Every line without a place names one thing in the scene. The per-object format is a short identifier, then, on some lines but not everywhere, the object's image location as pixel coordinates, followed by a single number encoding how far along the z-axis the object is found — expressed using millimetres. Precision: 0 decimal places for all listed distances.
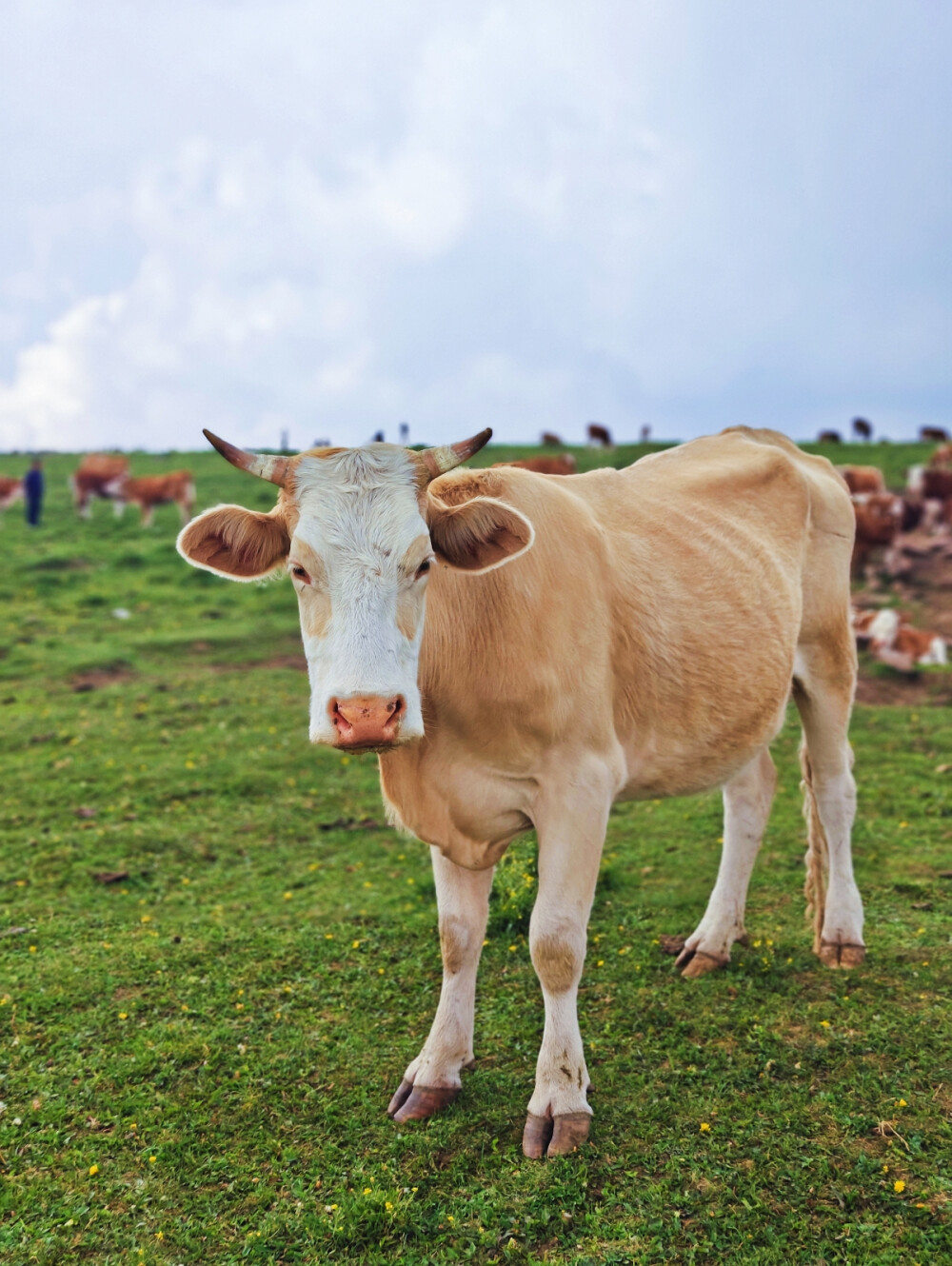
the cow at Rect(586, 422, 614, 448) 35469
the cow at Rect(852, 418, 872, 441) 39000
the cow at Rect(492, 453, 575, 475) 23539
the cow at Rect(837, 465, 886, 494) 23844
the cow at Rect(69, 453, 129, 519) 27281
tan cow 3777
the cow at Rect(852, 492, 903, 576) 19609
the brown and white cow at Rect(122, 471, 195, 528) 26406
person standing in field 25844
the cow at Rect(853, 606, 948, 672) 14516
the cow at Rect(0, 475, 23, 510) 27078
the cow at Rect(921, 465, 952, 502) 23375
